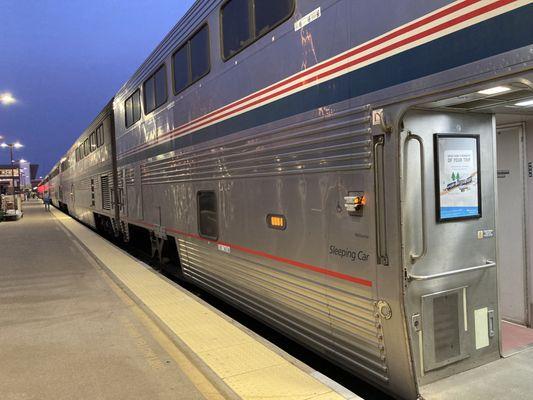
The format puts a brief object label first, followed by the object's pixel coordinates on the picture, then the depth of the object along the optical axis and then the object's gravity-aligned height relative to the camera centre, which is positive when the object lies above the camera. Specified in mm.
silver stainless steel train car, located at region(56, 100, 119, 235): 11375 +537
